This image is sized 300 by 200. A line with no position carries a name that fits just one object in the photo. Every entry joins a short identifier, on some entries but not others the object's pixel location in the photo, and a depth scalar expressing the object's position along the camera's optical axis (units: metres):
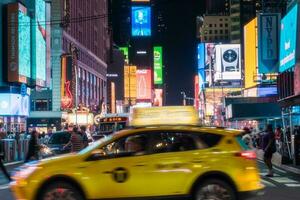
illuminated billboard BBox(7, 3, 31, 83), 53.04
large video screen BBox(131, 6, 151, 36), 189.00
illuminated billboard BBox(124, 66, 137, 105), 148.84
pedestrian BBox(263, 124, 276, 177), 20.23
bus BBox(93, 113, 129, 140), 40.40
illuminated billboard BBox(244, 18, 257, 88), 70.05
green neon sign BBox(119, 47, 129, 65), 189.21
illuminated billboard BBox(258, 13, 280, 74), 50.12
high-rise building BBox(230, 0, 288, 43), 160.48
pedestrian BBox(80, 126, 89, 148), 23.84
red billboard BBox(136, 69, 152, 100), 163.54
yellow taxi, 11.32
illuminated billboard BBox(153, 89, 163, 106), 179.90
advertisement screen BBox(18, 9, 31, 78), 54.25
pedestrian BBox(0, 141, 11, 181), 20.05
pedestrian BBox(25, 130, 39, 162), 24.42
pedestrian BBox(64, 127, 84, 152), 22.44
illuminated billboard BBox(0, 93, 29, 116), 53.91
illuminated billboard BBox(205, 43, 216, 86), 97.00
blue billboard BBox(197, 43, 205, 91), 116.28
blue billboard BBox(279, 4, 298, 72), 29.09
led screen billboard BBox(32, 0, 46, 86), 59.34
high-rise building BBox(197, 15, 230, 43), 180.25
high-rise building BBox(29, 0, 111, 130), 85.94
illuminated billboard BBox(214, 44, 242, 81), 86.19
